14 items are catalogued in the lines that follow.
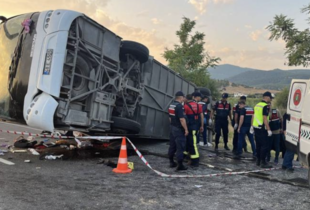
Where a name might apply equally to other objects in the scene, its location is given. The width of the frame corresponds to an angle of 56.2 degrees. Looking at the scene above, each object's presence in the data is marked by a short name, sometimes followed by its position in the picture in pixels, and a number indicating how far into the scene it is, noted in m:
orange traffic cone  5.11
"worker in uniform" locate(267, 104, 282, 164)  6.95
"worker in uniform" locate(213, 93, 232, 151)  8.63
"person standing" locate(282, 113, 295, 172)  5.80
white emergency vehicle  3.96
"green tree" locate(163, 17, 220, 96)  24.89
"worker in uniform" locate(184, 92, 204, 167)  6.05
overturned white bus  4.79
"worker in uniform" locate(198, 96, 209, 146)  8.61
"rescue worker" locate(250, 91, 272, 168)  6.16
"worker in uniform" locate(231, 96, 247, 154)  8.12
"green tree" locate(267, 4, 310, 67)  11.65
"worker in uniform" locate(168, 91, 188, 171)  5.62
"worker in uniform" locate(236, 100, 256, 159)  7.60
